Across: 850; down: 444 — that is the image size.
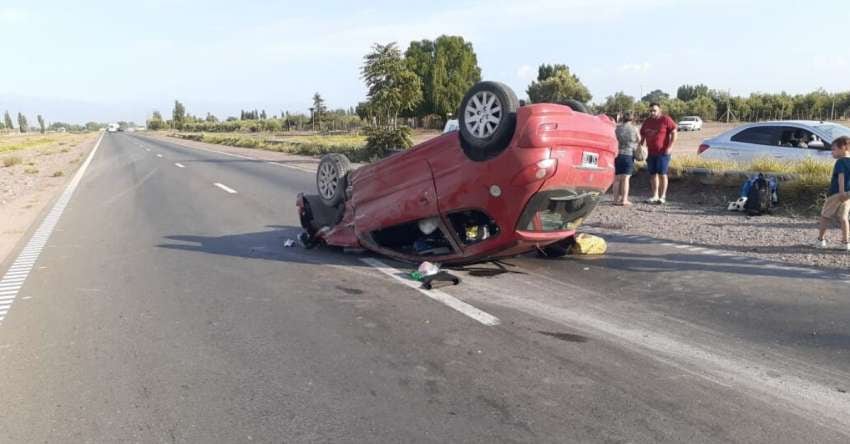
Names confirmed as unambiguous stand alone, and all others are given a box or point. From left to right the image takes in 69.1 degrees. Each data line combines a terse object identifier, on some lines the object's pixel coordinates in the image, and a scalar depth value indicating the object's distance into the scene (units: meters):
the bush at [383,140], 26.92
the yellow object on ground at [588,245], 7.35
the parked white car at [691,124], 48.31
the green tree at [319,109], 82.88
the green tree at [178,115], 166.38
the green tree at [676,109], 58.91
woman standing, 10.85
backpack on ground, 9.54
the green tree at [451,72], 66.56
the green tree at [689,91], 80.94
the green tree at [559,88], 61.16
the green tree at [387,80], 29.16
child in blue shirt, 6.94
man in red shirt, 10.66
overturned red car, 5.43
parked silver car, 11.49
